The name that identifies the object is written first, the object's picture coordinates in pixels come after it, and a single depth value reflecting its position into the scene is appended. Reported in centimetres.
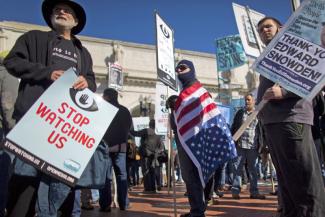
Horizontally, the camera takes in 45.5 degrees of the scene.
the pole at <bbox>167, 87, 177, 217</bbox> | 452
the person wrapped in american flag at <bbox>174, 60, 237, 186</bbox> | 408
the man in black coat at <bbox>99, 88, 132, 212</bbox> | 570
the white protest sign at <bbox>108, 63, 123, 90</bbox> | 891
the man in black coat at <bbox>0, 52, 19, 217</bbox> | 325
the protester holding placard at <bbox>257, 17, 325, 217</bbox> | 274
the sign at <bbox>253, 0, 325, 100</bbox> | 276
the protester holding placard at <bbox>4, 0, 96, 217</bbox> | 266
